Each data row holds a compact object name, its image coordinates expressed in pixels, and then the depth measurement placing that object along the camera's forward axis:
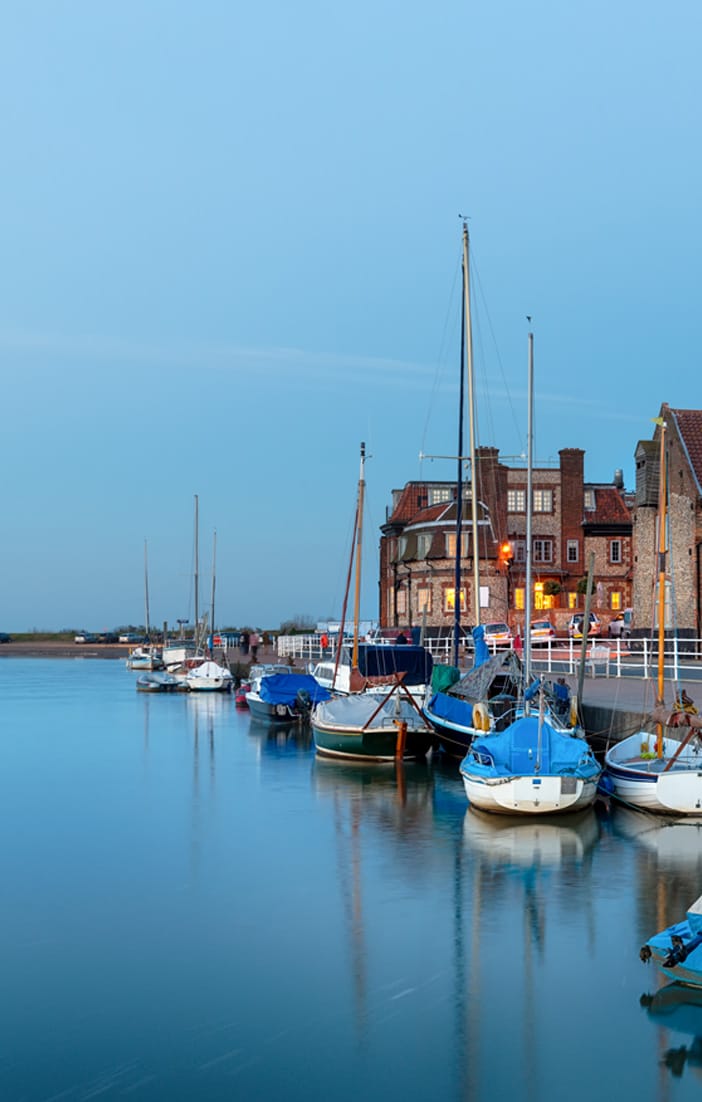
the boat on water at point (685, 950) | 12.86
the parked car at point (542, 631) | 63.33
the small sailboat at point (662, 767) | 22.78
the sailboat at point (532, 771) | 23.89
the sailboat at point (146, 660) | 98.50
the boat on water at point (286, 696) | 52.56
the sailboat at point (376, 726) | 34.72
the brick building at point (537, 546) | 73.12
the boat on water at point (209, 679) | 76.44
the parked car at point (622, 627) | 63.26
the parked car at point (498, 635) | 57.25
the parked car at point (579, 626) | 63.47
